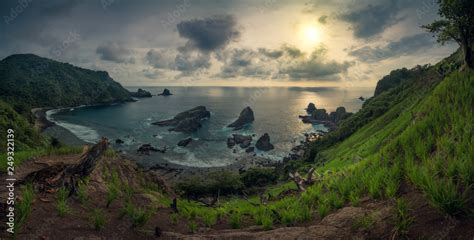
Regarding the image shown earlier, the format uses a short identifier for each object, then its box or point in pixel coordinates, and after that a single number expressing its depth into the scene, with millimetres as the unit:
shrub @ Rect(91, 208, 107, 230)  8672
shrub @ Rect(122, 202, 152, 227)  9305
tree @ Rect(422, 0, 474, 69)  13280
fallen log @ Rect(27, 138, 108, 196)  11257
